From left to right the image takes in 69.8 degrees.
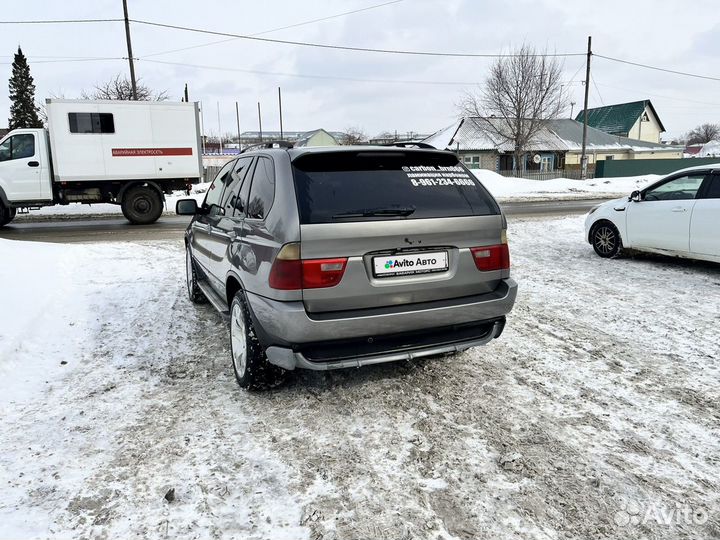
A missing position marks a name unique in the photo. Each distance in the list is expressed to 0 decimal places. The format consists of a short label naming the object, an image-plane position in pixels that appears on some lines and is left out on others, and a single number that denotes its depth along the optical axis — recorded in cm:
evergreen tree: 5676
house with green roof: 6022
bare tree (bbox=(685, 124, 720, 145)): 12181
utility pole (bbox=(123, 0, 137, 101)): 2251
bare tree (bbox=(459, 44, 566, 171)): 4200
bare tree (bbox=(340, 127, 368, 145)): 8913
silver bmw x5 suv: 319
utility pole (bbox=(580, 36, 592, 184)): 3409
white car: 705
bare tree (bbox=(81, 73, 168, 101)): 3638
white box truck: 1379
